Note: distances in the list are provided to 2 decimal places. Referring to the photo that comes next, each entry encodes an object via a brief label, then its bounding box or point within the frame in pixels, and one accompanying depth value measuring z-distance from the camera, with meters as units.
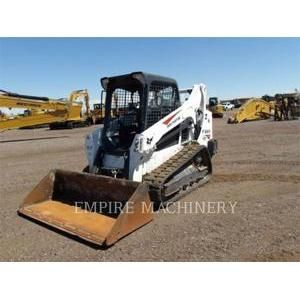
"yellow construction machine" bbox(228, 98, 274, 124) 22.56
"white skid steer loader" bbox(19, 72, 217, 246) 4.42
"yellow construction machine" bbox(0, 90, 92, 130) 16.05
